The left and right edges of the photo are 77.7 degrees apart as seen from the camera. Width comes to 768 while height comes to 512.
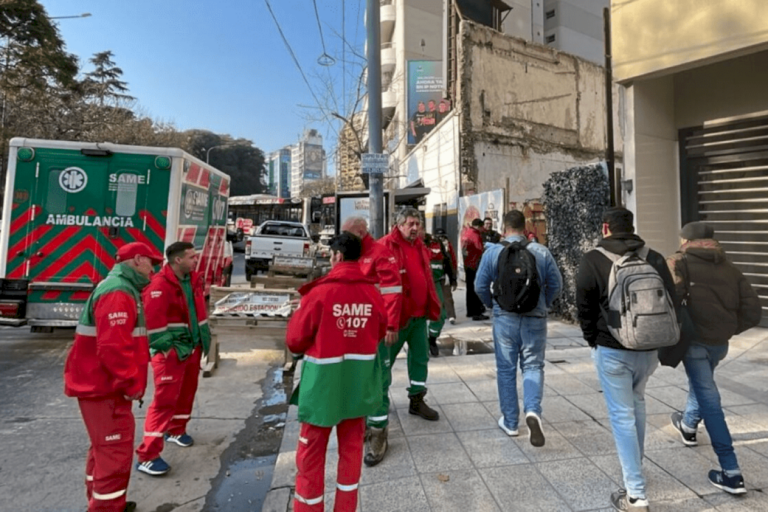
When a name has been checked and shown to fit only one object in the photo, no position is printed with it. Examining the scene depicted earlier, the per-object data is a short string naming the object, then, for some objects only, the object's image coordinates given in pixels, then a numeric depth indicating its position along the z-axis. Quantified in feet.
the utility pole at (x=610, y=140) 24.57
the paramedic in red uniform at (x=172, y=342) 11.63
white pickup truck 49.26
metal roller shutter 23.20
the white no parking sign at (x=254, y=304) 20.71
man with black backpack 12.02
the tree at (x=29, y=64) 59.31
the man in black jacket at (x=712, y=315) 9.73
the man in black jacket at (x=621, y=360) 8.99
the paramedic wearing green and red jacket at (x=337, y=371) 8.09
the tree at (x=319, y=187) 193.78
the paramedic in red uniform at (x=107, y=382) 8.73
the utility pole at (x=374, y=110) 24.03
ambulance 21.79
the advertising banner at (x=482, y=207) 38.27
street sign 23.30
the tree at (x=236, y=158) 214.28
